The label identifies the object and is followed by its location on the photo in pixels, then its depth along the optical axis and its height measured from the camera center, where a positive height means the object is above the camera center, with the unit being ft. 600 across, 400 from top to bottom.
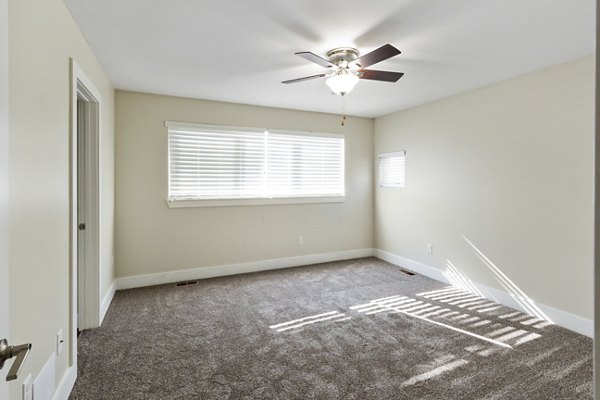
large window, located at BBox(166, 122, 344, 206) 13.74 +1.74
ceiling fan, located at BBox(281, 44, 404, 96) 8.10 +3.55
